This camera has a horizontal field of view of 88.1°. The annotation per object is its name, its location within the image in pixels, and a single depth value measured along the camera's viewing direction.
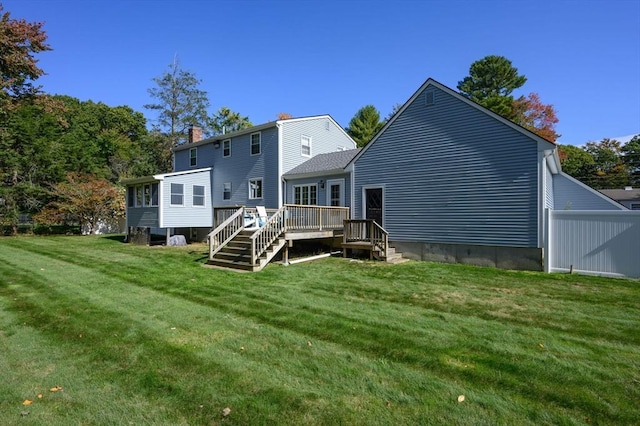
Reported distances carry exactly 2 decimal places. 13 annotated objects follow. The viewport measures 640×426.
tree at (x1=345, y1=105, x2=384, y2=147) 38.19
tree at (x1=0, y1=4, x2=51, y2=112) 16.80
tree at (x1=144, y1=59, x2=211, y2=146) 34.69
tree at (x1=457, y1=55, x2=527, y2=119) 34.41
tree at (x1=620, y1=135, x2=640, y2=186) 42.36
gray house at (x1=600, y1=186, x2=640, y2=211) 29.32
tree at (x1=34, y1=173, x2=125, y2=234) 23.89
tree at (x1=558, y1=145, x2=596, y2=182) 42.41
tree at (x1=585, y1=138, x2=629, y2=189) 42.31
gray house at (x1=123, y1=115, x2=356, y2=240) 17.70
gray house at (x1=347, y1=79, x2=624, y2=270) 10.24
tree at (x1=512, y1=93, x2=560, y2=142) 31.44
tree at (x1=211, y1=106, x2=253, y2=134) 37.50
